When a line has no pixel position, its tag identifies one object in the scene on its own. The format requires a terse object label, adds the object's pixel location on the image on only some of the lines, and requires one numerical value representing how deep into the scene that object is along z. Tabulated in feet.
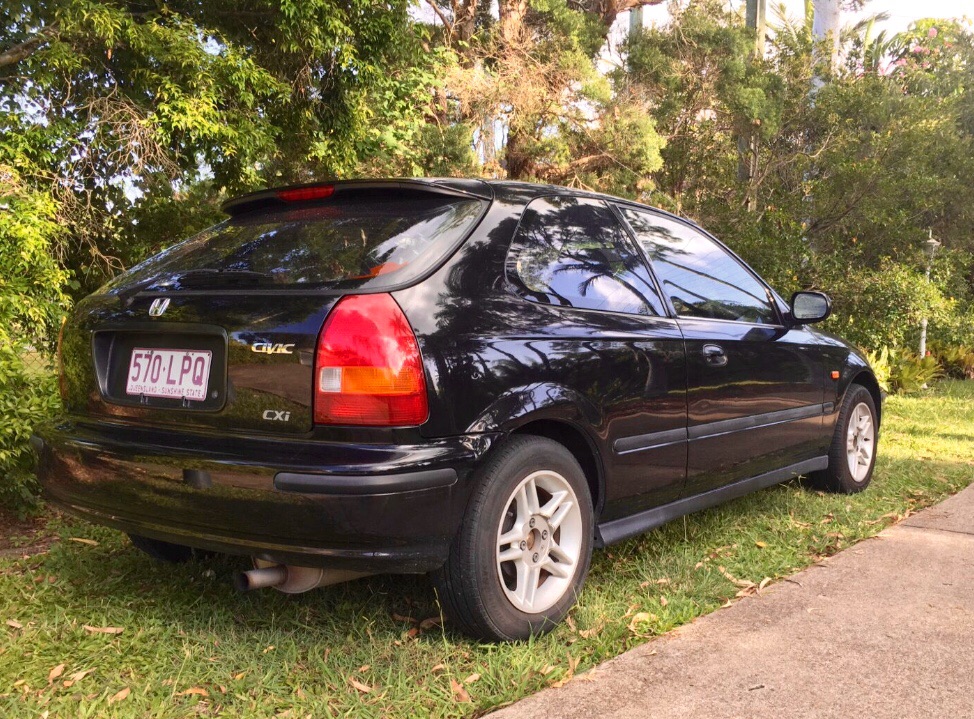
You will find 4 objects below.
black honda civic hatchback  8.22
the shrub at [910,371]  39.32
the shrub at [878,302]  37.22
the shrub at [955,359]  47.75
